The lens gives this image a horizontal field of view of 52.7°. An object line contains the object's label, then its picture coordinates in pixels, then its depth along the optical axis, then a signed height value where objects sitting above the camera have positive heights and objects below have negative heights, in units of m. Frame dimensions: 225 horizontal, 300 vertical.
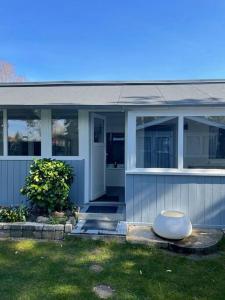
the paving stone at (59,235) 4.24 -1.56
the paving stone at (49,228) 4.25 -1.43
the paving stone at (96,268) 3.33 -1.74
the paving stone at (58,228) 4.25 -1.43
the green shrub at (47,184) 4.65 -0.68
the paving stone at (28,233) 4.28 -1.54
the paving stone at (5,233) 4.32 -1.55
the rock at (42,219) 4.49 -1.35
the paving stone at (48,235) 4.25 -1.56
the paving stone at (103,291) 2.80 -1.77
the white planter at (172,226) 4.04 -1.34
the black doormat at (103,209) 5.05 -1.31
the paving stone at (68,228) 4.28 -1.44
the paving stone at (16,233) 4.30 -1.54
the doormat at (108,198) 5.70 -1.20
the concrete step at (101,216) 4.86 -1.39
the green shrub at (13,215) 4.50 -1.27
